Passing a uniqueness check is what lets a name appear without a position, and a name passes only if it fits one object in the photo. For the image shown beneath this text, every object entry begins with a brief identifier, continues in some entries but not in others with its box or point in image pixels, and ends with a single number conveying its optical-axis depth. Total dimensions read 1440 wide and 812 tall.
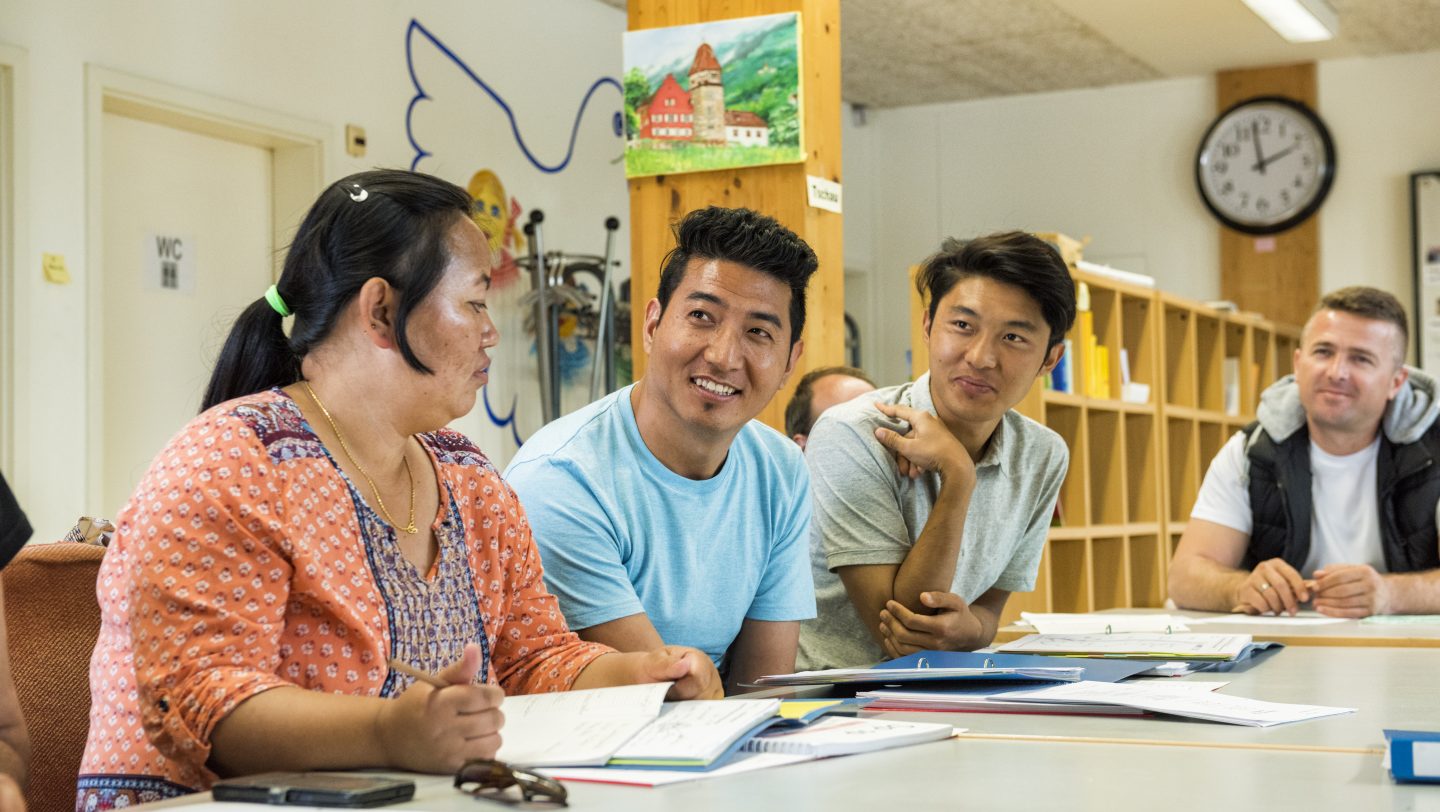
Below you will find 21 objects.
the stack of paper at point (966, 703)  1.65
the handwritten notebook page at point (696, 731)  1.26
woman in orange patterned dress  1.27
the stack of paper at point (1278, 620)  2.82
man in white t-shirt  3.38
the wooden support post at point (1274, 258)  7.55
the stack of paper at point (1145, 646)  2.05
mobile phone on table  1.11
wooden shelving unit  5.29
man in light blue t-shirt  1.98
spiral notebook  1.33
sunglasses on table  1.11
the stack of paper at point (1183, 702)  1.56
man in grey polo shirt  2.43
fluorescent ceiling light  5.93
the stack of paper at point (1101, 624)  2.59
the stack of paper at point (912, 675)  1.73
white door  4.51
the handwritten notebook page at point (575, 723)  1.29
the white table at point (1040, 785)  1.14
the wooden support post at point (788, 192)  3.71
